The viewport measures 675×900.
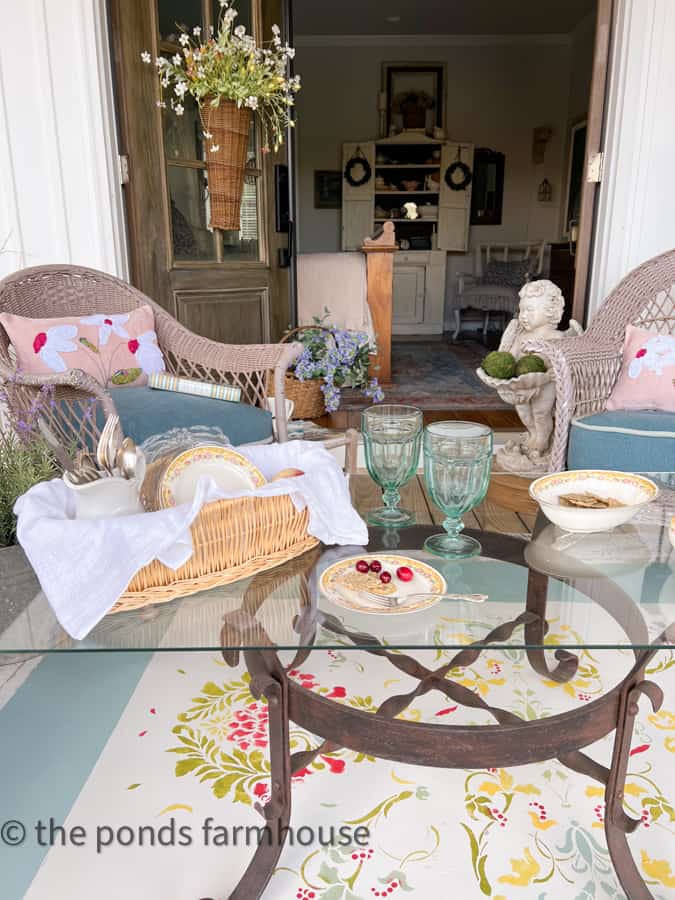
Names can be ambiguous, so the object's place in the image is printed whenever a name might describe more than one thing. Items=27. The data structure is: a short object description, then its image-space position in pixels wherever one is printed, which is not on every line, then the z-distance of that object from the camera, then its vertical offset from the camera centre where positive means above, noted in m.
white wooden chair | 6.59 -0.49
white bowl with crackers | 1.12 -0.43
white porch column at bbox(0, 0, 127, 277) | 2.53 +0.34
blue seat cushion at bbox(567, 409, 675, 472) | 1.92 -0.56
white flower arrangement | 2.55 +0.59
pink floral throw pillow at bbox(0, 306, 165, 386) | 2.04 -0.33
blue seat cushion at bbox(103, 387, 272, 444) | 1.96 -0.50
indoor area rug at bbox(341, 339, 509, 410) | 3.97 -0.94
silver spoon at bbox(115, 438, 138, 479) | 1.02 -0.32
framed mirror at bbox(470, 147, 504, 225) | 7.38 +0.47
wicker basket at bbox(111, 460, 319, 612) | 0.94 -0.44
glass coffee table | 0.89 -0.51
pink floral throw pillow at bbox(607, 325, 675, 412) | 2.13 -0.42
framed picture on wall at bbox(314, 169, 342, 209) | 7.47 +0.46
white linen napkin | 0.88 -0.39
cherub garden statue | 2.71 -0.53
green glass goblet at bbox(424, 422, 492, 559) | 1.12 -0.37
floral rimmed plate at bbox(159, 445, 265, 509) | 1.12 -0.37
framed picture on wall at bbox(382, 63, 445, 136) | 7.05 +1.34
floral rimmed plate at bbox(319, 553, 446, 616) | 0.96 -0.49
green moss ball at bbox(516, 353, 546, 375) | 2.70 -0.49
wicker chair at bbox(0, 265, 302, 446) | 1.99 -0.35
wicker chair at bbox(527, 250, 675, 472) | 2.11 -0.35
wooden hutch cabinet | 7.18 +0.22
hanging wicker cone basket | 2.71 +0.30
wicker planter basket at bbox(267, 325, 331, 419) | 3.44 -0.78
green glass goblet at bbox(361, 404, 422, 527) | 1.22 -0.36
